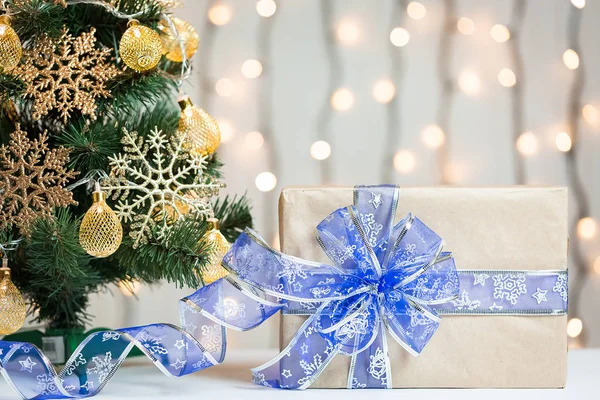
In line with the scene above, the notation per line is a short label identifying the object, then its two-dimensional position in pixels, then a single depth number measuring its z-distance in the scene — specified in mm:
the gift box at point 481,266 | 1226
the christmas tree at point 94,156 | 1226
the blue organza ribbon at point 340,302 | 1208
